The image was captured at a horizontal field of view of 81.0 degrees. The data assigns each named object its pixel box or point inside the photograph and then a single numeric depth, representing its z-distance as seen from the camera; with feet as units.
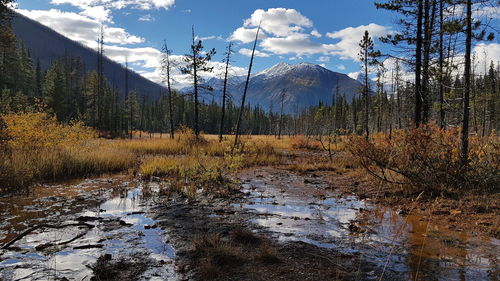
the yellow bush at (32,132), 37.70
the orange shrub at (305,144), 92.17
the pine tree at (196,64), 89.66
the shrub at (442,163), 28.07
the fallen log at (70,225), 18.15
